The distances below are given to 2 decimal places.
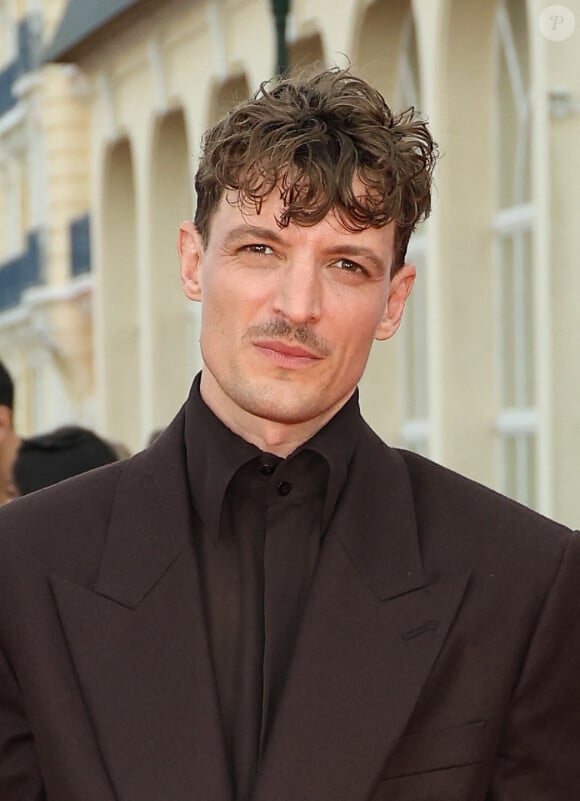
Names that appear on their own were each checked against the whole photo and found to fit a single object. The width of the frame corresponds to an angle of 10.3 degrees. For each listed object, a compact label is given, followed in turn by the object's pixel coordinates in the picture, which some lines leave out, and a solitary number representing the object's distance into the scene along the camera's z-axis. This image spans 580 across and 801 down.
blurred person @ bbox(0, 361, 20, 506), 9.43
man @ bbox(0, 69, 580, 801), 4.52
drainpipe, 16.76
